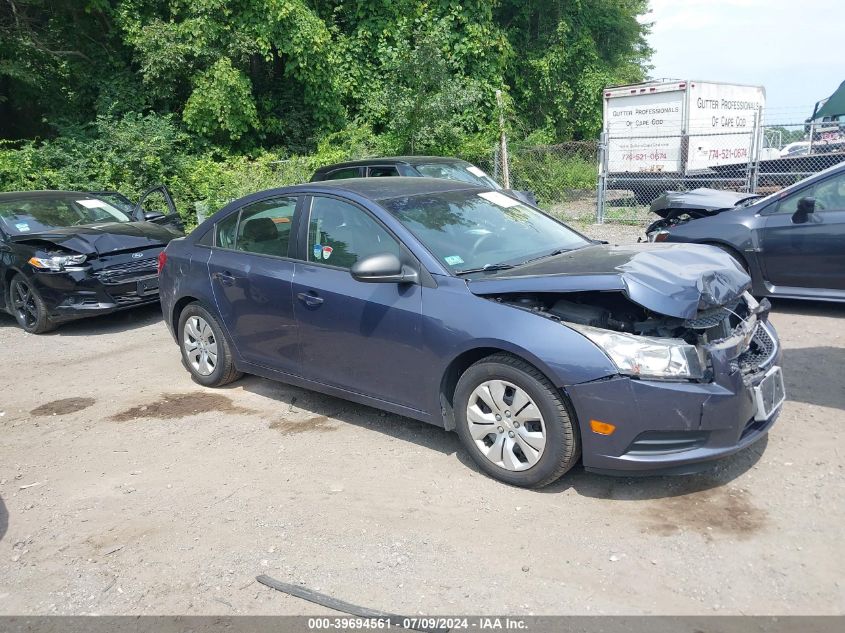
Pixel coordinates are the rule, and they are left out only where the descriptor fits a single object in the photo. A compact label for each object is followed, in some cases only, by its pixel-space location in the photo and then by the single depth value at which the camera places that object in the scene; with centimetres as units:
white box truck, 1627
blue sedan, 365
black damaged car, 803
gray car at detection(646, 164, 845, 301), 708
